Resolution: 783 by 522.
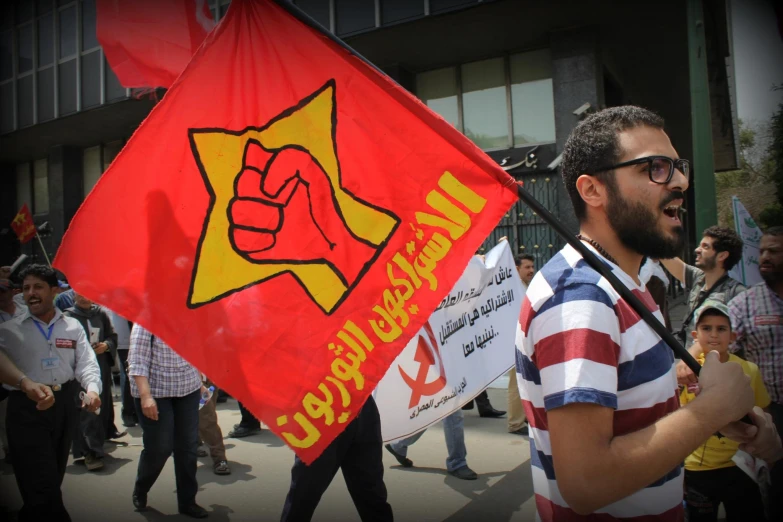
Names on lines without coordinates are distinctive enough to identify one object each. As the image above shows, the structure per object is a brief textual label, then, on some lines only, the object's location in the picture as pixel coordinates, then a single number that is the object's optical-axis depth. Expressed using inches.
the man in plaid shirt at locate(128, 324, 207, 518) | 191.5
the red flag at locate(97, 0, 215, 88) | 103.6
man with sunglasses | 56.2
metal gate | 511.2
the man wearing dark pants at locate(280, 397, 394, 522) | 134.5
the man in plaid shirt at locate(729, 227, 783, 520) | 154.8
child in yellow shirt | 130.2
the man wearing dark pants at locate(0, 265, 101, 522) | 156.0
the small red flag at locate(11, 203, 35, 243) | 517.3
